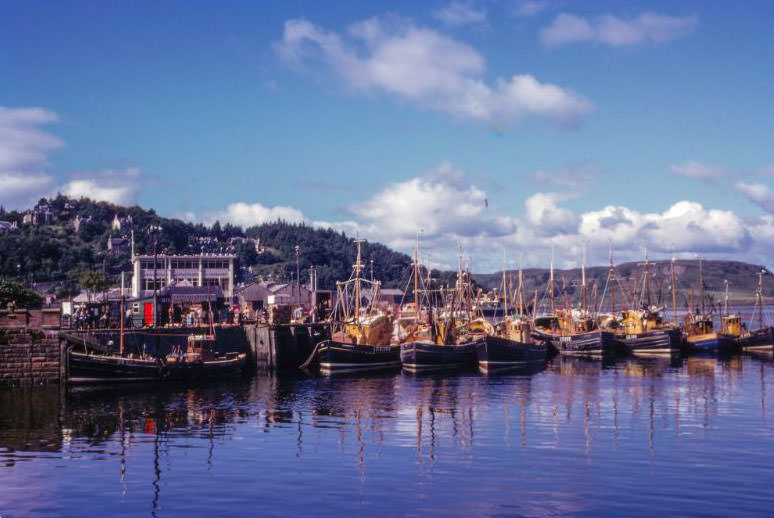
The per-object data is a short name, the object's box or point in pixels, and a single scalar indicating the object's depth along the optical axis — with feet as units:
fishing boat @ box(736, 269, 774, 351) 331.98
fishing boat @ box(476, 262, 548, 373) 256.73
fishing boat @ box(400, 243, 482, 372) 254.94
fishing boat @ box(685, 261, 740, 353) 331.16
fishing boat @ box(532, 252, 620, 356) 317.63
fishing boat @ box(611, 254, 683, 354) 314.55
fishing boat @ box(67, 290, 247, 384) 197.16
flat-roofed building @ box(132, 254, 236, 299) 456.86
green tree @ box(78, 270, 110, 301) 423.23
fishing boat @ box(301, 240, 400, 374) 246.88
